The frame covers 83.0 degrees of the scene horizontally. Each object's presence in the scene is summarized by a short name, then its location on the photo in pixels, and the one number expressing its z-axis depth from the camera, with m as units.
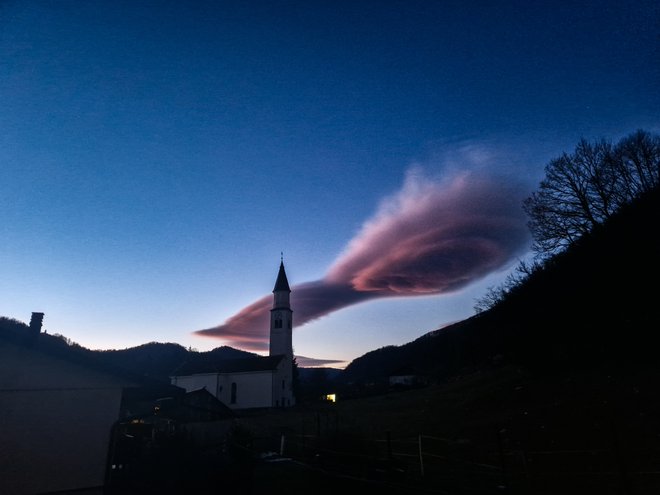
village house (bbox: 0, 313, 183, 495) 9.79
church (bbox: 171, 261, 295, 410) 59.69
